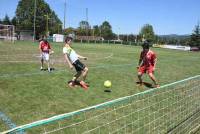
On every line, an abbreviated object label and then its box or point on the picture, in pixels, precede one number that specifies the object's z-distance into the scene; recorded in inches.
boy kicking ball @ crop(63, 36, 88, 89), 249.8
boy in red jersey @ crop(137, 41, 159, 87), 270.2
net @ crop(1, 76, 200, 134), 157.2
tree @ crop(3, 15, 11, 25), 2132.0
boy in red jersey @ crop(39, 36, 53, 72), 331.6
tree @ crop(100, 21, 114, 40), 2446.3
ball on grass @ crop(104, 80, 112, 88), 251.5
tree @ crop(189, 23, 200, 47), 1713.8
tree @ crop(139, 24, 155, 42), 2389.5
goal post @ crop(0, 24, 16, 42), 1152.6
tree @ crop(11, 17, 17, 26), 2129.1
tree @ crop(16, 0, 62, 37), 1958.3
